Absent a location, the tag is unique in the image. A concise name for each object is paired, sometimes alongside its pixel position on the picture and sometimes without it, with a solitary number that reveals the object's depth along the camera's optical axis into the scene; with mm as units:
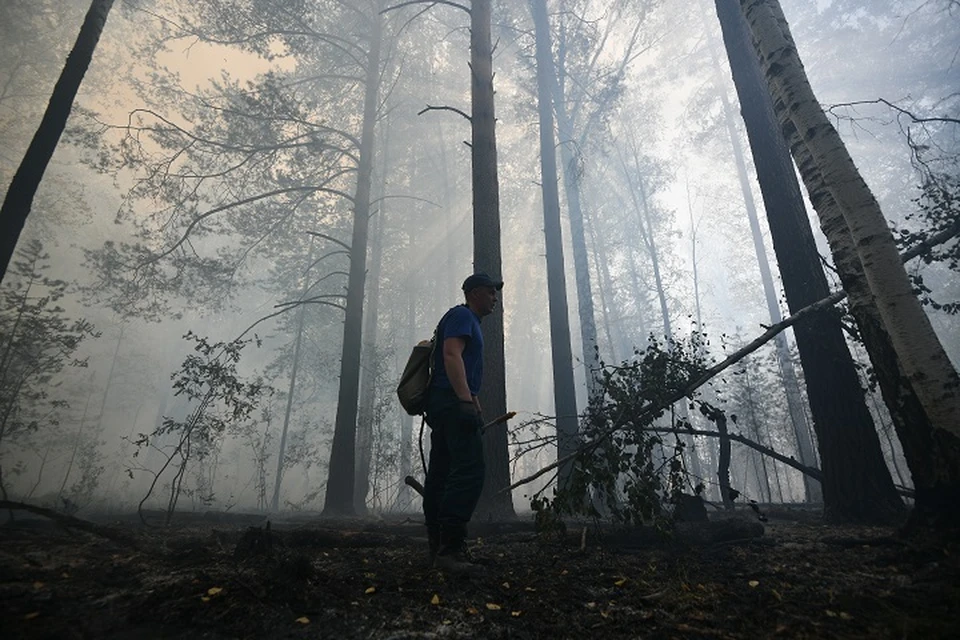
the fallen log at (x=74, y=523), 2508
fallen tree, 3709
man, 2828
